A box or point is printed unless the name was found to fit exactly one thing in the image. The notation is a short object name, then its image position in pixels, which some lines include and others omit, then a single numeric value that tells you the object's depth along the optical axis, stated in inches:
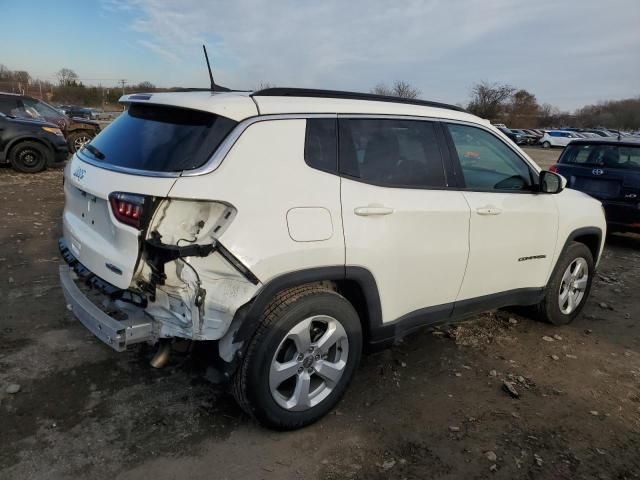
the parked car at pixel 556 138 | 1696.6
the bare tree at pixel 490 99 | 2787.9
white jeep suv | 98.1
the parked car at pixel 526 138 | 1836.9
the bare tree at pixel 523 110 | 3031.0
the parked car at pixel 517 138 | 1764.3
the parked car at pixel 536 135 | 1856.5
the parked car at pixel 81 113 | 996.7
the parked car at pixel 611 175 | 281.4
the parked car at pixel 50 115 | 469.7
